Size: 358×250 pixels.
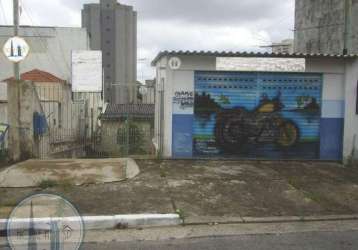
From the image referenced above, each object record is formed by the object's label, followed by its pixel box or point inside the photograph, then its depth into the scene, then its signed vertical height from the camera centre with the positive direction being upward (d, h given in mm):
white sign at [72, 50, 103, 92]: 22797 +1293
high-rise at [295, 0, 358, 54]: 15195 +3020
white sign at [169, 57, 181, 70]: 11695 +913
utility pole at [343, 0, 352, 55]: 14992 +2695
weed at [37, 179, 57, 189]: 8602 -1846
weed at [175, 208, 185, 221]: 6798 -1944
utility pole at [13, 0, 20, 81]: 11217 +1971
